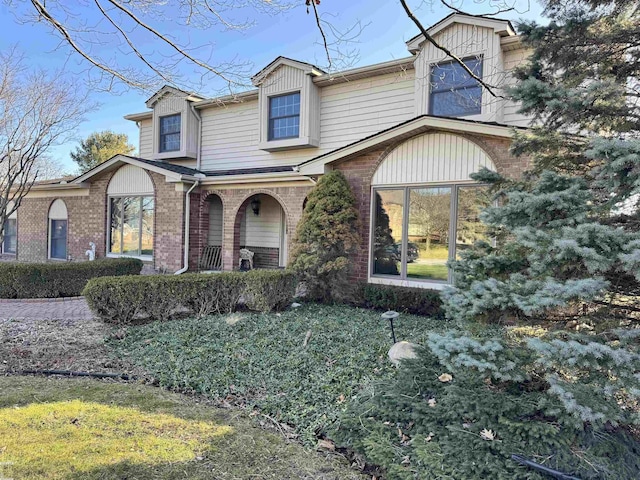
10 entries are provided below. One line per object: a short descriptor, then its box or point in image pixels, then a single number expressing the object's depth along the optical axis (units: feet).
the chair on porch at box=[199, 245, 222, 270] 43.39
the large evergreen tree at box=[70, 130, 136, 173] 105.40
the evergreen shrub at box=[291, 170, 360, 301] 29.07
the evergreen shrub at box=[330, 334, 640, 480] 8.43
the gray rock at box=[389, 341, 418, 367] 15.51
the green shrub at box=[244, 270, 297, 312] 25.82
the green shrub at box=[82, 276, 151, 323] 22.13
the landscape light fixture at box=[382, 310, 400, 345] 16.97
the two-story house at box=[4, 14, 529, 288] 27.76
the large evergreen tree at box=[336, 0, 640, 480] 8.57
